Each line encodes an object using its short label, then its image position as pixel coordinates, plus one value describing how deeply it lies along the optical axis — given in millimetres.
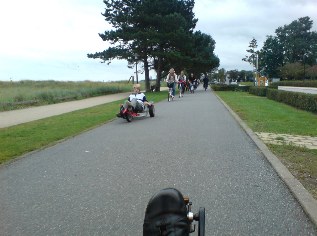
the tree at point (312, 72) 58547
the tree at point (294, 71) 62597
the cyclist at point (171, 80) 17715
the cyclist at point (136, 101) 9917
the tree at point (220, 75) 84969
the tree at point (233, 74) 96429
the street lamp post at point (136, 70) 32230
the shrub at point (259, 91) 24610
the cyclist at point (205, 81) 33581
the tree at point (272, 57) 79262
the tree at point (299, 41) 74514
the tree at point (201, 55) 31161
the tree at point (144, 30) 27463
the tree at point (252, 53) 76719
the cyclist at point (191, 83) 28107
